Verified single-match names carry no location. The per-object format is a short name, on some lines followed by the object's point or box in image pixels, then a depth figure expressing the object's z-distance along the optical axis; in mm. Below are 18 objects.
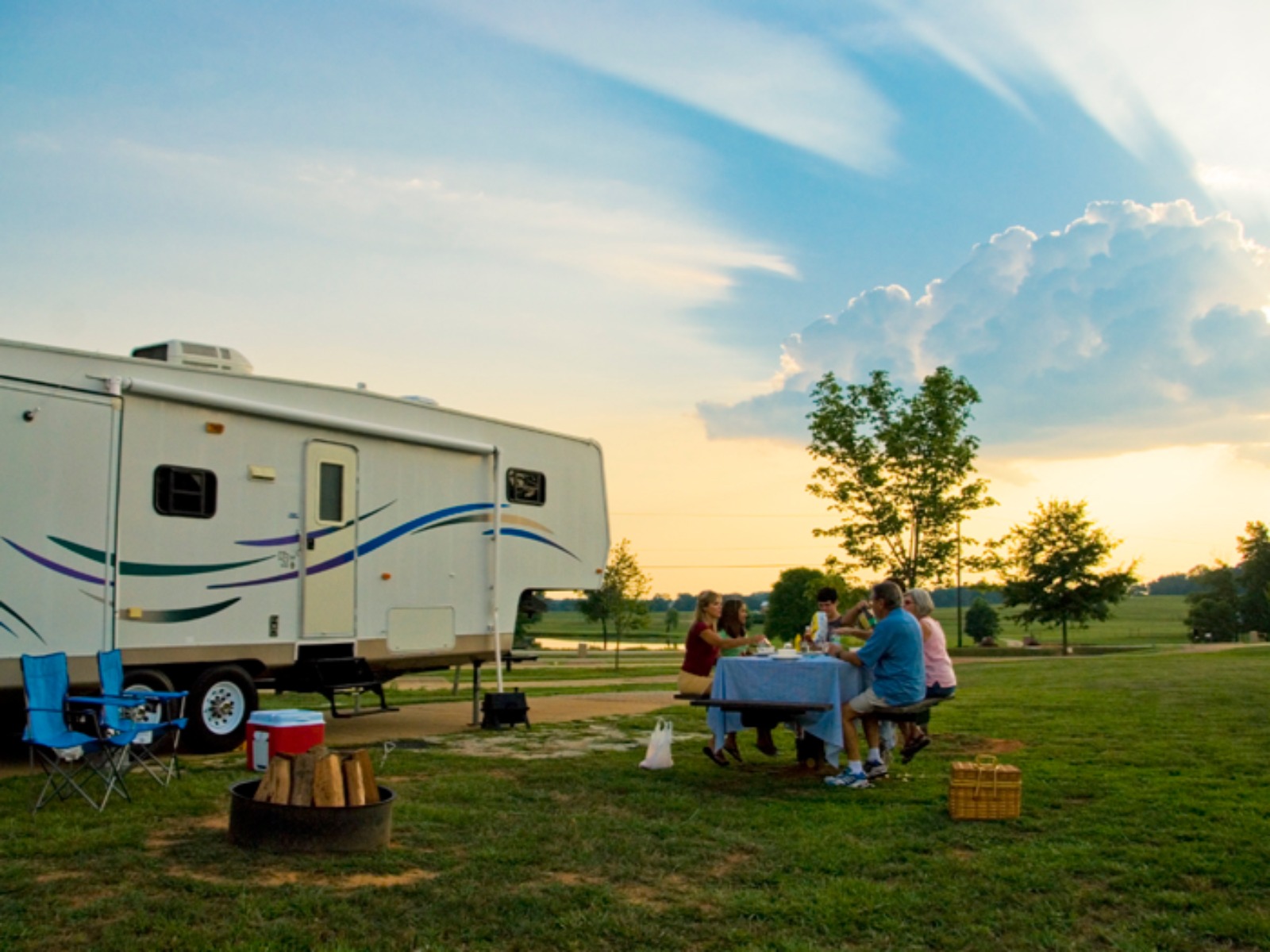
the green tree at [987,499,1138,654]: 41594
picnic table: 8227
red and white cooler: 8297
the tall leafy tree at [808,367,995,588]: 33969
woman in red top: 9438
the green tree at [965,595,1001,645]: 62750
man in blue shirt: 7988
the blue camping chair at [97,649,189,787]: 7211
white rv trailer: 8617
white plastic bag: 8836
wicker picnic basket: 6746
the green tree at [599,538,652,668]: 36062
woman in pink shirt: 8617
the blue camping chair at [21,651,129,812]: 6914
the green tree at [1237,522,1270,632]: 63312
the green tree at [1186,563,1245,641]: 62656
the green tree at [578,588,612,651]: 36469
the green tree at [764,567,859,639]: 62844
